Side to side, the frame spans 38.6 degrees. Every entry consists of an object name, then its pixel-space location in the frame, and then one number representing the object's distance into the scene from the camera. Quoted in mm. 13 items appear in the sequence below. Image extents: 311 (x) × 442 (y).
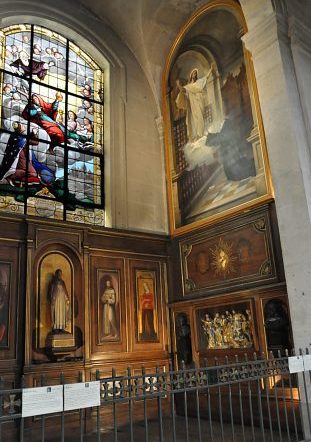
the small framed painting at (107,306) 8805
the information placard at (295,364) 4630
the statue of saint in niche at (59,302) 8227
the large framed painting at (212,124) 8773
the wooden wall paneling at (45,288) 7910
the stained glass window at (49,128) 9443
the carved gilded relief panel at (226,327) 8117
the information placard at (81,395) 3070
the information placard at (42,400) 2879
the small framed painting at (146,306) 9492
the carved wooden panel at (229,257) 8117
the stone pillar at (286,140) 6438
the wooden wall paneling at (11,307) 7602
